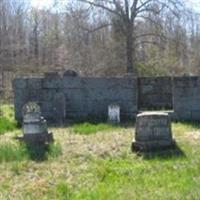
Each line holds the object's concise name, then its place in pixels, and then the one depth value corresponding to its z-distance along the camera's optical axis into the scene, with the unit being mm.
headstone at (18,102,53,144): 9508
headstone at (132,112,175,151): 8938
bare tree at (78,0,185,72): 27688
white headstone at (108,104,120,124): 13094
